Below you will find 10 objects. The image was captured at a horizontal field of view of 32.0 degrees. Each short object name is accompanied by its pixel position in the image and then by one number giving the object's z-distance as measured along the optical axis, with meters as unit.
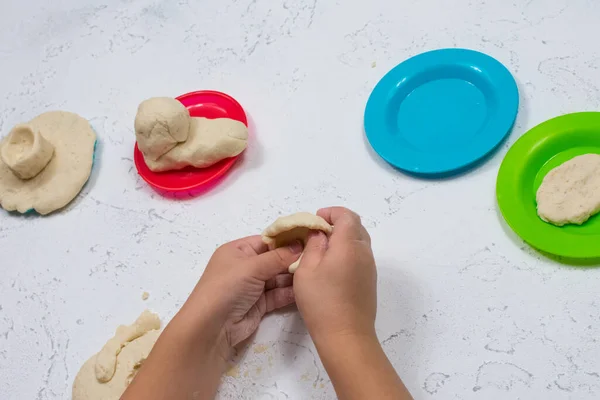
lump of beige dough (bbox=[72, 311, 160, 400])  0.77
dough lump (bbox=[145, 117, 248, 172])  0.86
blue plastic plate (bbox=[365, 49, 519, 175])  0.82
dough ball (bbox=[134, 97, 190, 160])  0.85
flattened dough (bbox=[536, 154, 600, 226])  0.77
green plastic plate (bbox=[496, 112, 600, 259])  0.77
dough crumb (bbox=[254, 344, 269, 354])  0.79
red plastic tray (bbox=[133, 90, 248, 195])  0.87
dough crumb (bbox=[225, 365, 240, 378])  0.78
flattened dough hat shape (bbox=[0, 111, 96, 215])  0.89
